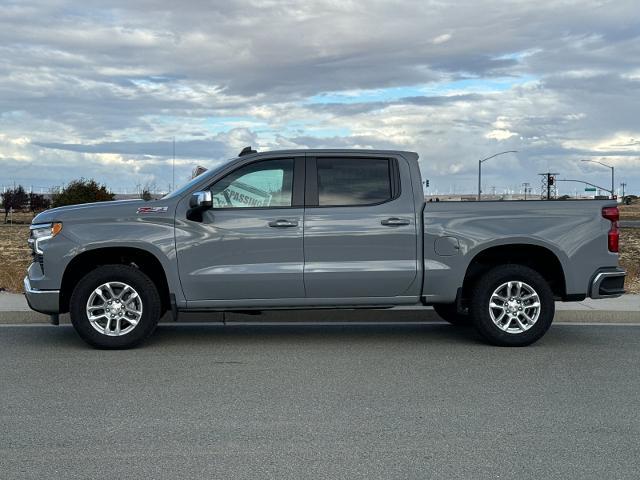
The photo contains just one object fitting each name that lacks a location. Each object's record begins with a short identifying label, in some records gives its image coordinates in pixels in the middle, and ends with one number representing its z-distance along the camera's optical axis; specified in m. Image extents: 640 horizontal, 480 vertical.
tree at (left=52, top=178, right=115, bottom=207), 49.69
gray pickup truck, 8.52
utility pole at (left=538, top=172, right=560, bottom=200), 52.12
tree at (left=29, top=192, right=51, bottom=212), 98.31
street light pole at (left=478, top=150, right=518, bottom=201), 59.11
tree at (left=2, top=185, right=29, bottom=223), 94.56
